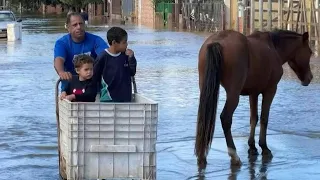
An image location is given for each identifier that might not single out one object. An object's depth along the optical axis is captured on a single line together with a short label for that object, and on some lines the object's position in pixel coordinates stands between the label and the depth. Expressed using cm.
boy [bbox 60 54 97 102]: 1008
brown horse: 1166
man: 1066
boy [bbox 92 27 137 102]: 1023
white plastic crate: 926
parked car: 5057
